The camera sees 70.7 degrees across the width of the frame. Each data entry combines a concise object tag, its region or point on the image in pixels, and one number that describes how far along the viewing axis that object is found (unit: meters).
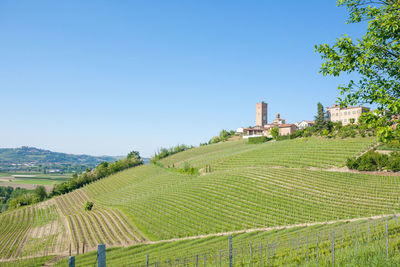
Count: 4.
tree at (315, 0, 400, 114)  9.41
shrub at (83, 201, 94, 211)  54.34
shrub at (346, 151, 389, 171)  41.69
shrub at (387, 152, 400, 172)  39.75
